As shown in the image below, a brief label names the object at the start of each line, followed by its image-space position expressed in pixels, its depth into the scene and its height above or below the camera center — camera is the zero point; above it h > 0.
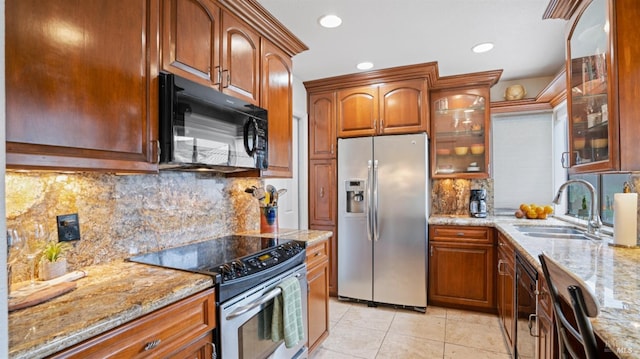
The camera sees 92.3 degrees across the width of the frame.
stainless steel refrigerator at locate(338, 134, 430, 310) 3.01 -0.39
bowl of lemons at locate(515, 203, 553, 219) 3.09 -0.33
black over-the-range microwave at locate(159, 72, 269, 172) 1.41 +0.28
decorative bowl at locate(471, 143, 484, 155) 3.35 +0.34
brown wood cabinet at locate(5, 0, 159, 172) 0.96 +0.36
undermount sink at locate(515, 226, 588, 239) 2.30 -0.43
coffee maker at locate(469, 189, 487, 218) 3.28 -0.26
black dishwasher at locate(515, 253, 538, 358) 1.63 -0.75
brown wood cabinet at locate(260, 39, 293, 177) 2.19 +0.58
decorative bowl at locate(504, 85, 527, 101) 3.39 +0.96
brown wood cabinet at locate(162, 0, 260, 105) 1.49 +0.75
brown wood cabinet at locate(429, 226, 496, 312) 2.94 -0.86
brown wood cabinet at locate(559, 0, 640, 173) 1.37 +0.46
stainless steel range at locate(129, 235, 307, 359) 1.35 -0.48
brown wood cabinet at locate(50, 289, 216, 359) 0.88 -0.51
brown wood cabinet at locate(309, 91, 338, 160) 3.42 +0.62
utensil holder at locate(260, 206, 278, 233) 2.29 -0.29
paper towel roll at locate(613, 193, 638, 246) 1.71 -0.22
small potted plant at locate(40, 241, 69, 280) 1.20 -0.31
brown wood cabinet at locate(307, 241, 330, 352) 2.13 -0.82
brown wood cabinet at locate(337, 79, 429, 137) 3.10 +0.75
